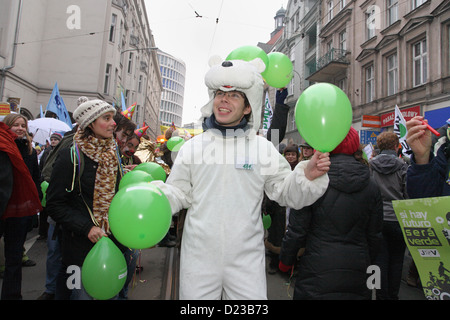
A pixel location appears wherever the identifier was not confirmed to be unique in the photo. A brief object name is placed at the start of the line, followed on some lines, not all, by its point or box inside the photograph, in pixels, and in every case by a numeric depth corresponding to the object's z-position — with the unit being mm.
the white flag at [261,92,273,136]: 6216
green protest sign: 1894
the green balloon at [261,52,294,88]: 2857
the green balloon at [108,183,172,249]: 1488
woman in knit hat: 2052
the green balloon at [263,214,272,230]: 3723
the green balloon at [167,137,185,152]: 5254
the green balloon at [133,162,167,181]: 2700
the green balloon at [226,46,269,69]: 2488
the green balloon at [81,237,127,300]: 1786
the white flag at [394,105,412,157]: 3928
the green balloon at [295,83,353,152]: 1529
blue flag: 7684
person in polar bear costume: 1626
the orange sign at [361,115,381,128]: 13070
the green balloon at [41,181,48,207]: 3779
